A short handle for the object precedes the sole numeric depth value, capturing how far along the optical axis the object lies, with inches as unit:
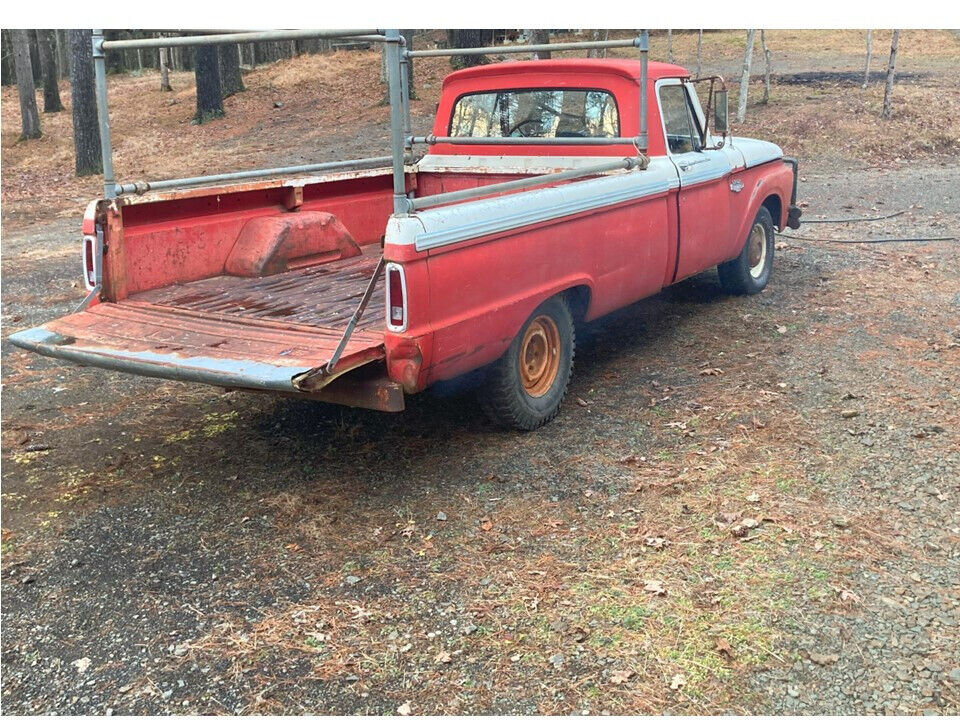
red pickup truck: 173.2
